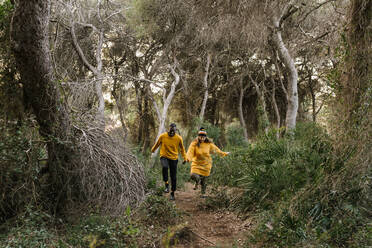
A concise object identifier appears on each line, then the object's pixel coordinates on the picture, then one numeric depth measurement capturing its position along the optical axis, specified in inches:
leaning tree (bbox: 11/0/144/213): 178.1
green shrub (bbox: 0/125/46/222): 193.3
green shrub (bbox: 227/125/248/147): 638.5
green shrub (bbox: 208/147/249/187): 301.6
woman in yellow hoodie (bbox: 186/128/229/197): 302.0
